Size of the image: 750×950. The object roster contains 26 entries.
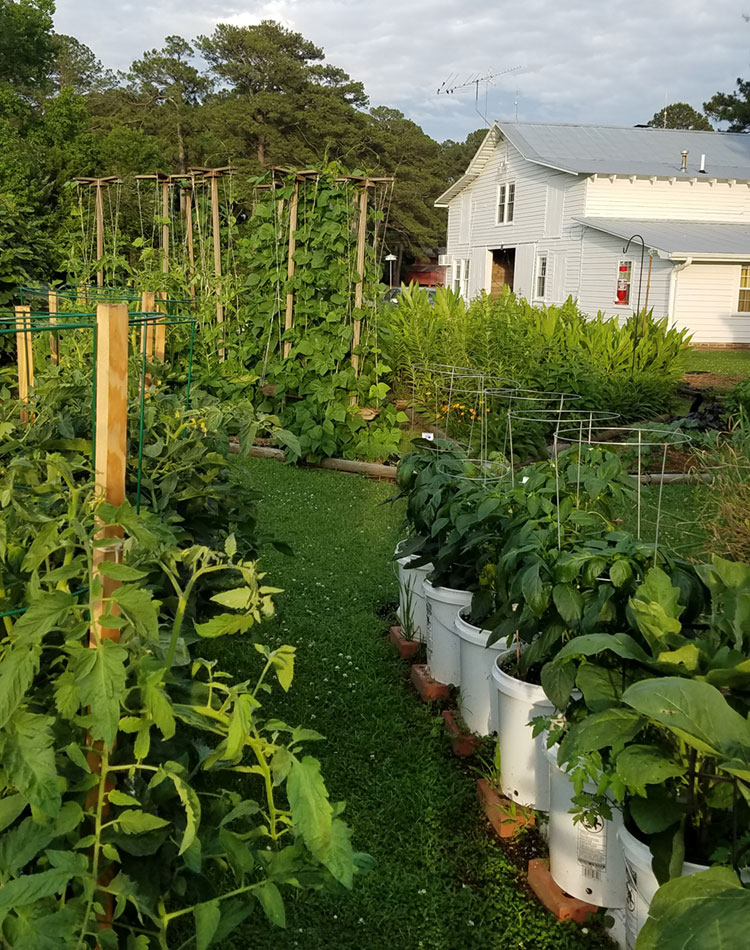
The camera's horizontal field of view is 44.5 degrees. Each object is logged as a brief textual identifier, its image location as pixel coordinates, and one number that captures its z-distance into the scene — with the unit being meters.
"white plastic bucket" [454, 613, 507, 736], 3.29
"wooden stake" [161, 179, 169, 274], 10.14
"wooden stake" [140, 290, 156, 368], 4.25
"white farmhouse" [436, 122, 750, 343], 21.67
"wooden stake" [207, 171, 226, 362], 9.23
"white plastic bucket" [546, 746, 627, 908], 2.45
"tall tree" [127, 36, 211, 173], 40.03
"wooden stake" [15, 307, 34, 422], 3.76
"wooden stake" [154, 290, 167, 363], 4.12
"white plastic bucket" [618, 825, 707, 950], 1.99
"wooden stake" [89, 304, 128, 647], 1.91
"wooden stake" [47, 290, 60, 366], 4.78
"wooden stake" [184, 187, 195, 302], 10.19
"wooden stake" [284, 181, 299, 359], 8.52
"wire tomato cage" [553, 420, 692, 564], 7.58
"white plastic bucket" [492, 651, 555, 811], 2.82
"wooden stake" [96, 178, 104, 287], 11.11
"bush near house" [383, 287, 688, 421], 9.47
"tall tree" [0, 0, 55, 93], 32.84
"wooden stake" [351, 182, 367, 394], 8.23
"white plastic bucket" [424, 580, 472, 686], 3.69
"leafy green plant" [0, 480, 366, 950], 1.52
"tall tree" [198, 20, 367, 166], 37.34
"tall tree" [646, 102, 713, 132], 56.50
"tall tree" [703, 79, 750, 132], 37.47
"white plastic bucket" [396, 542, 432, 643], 4.27
